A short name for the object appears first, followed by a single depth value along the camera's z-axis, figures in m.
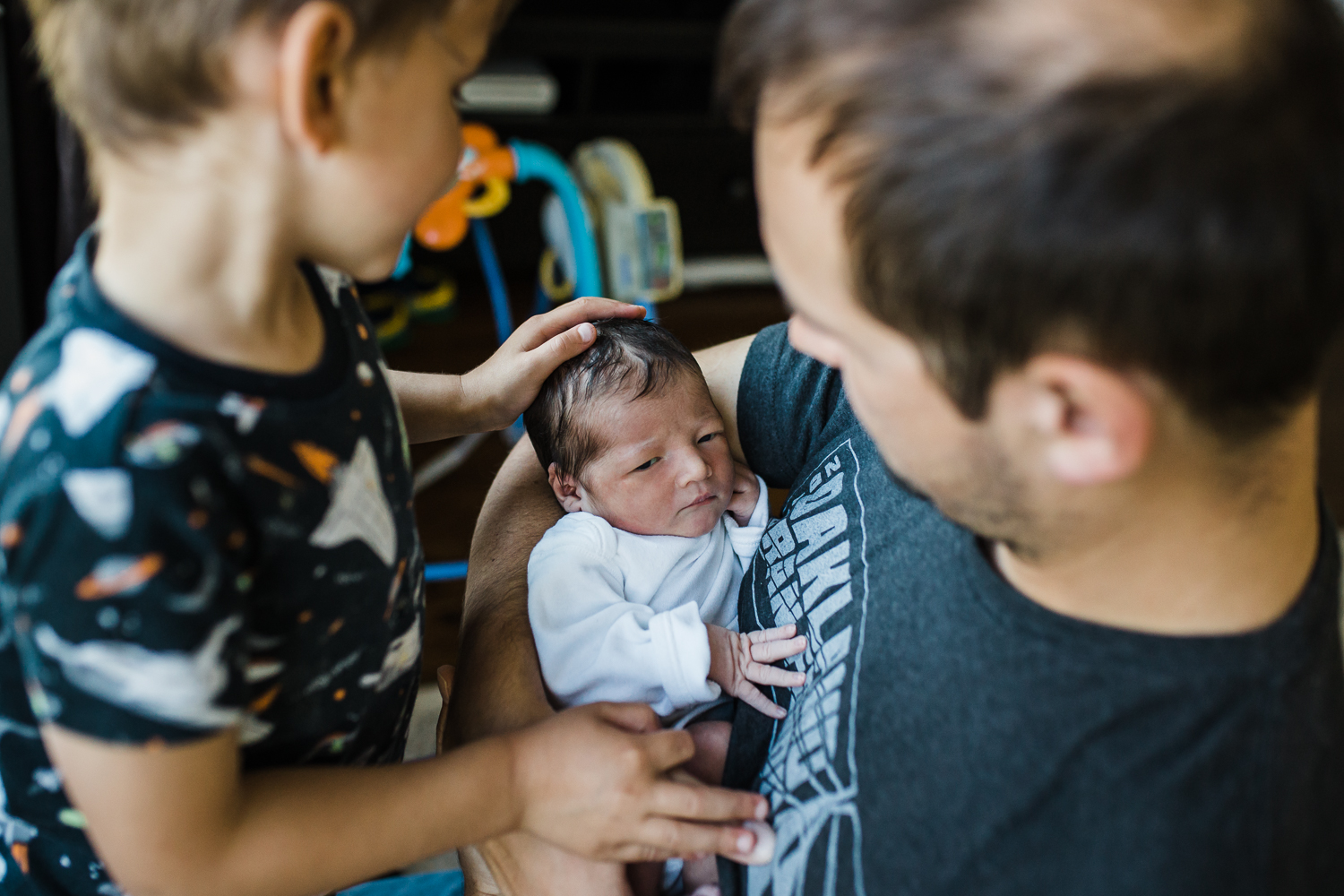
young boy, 0.60
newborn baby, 1.19
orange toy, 2.13
